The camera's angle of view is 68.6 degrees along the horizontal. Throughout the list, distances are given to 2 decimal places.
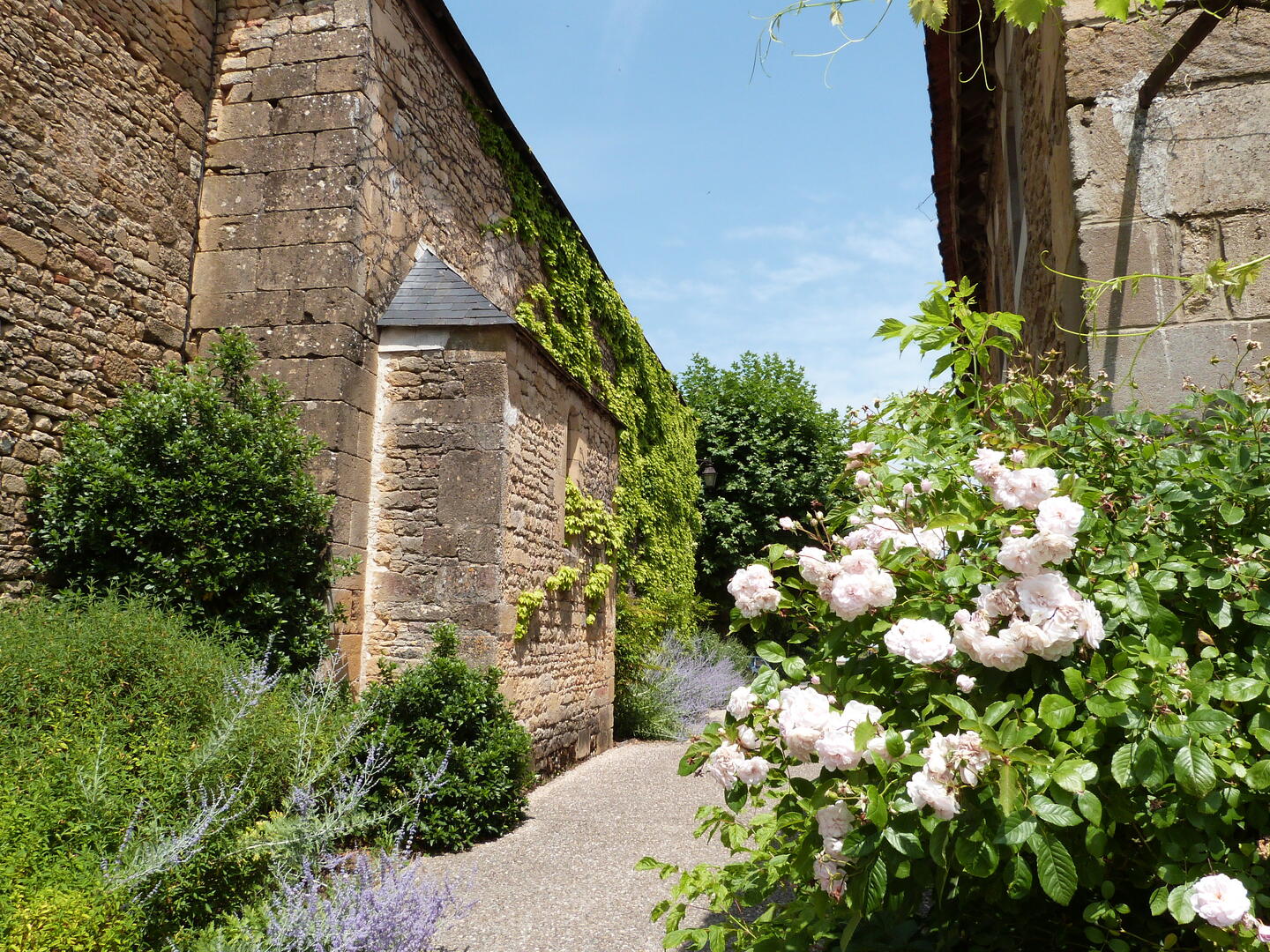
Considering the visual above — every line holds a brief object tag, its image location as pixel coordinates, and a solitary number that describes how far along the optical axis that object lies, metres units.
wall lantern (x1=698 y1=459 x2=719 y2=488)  16.38
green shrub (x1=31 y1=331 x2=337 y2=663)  5.62
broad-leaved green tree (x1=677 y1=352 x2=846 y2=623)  17.56
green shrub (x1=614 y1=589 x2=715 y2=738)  10.77
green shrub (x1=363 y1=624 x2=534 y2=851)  5.65
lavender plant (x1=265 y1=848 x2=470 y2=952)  3.04
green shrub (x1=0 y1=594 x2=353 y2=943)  3.06
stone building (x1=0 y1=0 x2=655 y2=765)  6.04
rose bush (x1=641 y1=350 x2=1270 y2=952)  1.69
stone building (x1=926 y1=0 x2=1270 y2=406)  2.97
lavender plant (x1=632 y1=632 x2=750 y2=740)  10.99
